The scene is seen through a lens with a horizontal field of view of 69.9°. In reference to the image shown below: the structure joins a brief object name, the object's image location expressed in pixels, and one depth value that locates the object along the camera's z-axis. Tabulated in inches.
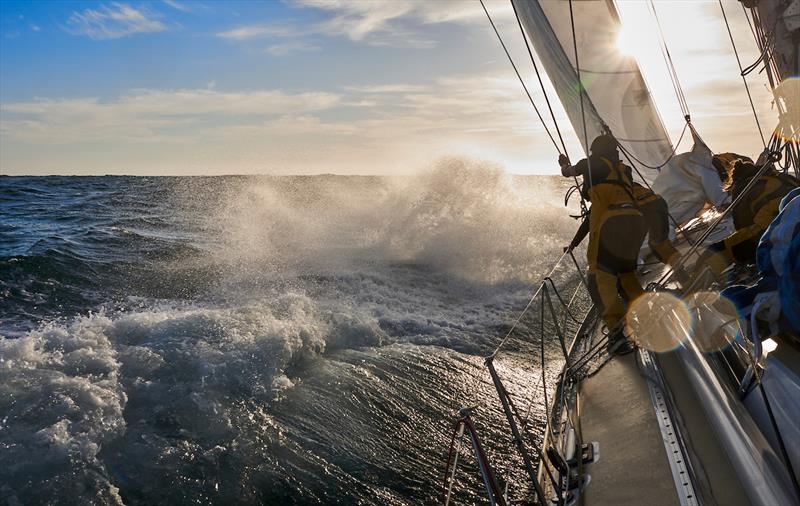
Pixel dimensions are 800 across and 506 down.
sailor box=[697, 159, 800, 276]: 151.3
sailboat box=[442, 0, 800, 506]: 80.4
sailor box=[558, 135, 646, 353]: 155.9
